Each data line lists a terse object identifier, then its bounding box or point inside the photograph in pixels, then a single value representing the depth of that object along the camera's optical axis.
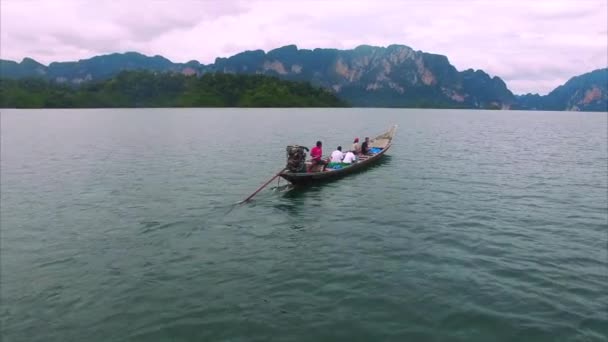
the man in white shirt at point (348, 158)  33.89
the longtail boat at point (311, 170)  27.92
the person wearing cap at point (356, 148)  38.63
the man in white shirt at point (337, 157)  33.34
